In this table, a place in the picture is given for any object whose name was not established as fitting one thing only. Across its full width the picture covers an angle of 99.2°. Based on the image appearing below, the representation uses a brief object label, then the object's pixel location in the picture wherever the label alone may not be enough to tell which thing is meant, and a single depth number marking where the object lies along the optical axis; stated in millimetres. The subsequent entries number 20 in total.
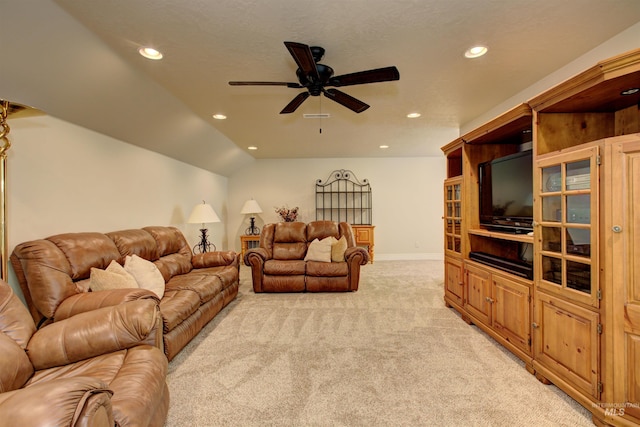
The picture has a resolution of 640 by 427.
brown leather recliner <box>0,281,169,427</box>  1114
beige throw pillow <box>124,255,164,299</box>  2527
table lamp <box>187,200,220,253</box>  4309
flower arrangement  6539
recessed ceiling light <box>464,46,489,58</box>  2176
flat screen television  2406
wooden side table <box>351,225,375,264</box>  6223
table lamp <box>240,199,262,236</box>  6123
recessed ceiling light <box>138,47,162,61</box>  2137
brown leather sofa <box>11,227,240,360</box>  1924
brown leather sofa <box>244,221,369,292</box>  4078
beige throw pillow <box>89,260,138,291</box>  2176
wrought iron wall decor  6758
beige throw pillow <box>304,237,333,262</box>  4246
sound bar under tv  2209
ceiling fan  1862
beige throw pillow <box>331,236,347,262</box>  4195
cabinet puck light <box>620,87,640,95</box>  1654
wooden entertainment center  1498
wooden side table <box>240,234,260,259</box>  6035
